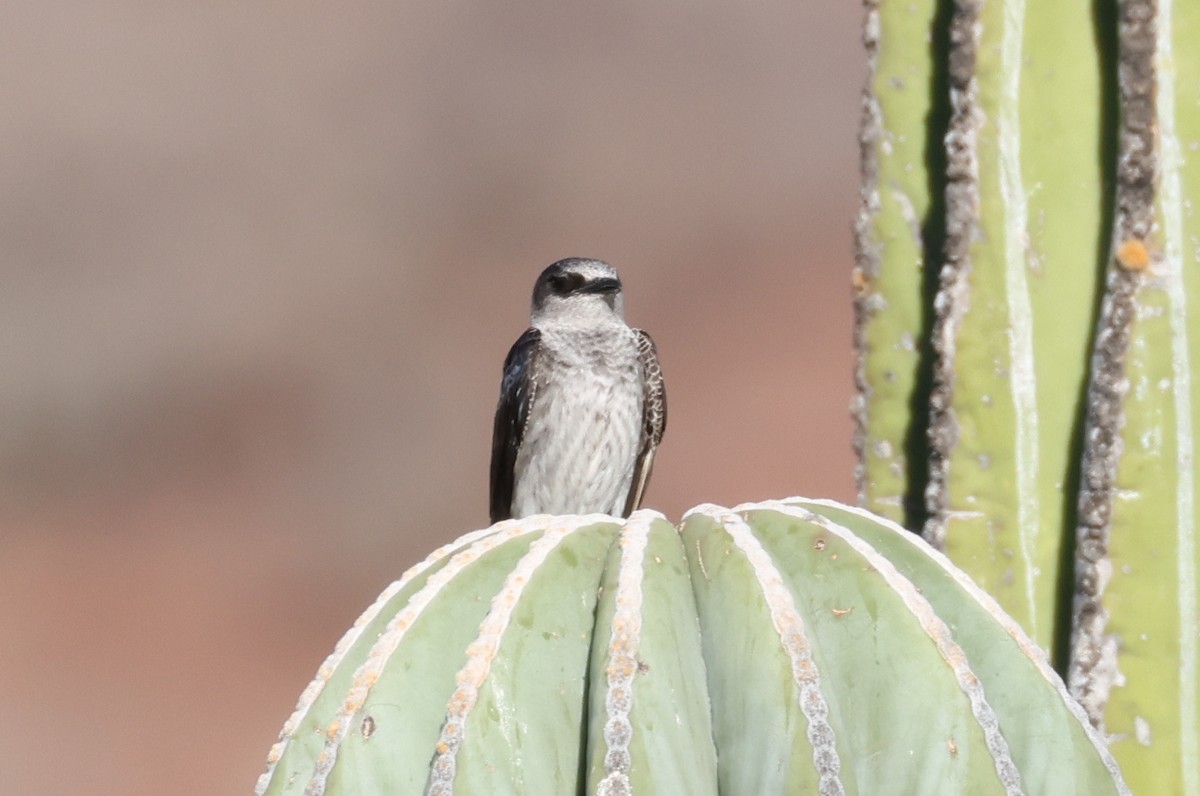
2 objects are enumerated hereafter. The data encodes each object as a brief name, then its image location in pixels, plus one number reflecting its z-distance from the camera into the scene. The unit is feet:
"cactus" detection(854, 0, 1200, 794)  20.33
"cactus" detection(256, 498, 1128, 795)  15.46
